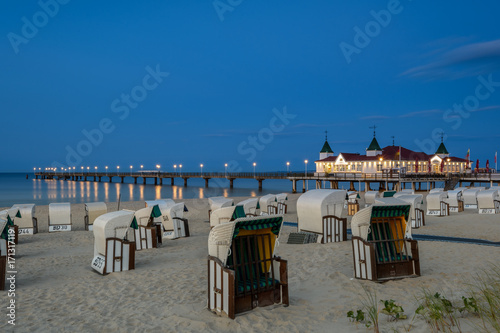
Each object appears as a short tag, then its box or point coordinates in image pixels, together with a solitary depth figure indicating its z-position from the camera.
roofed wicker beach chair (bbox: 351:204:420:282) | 7.54
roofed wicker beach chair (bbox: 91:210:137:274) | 8.93
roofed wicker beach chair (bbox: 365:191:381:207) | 27.34
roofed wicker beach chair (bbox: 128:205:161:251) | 12.80
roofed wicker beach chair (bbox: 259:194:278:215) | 20.77
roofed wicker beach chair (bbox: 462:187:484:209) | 25.44
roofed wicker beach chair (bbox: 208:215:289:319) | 5.78
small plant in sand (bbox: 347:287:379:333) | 5.03
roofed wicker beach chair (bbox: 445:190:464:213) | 23.85
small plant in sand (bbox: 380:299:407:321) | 5.39
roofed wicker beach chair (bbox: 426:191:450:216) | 21.36
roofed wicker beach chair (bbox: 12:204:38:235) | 17.28
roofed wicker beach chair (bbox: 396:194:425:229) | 16.22
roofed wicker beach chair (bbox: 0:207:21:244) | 13.89
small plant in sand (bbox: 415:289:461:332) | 4.75
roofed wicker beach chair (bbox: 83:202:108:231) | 18.59
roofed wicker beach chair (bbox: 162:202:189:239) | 15.18
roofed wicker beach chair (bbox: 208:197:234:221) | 18.52
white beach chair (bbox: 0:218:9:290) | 7.55
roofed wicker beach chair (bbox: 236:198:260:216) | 17.78
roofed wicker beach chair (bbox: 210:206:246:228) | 12.84
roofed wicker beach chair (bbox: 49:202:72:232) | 18.38
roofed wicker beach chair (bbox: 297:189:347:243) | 12.09
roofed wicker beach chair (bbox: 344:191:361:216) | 22.13
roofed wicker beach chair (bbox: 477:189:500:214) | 21.48
